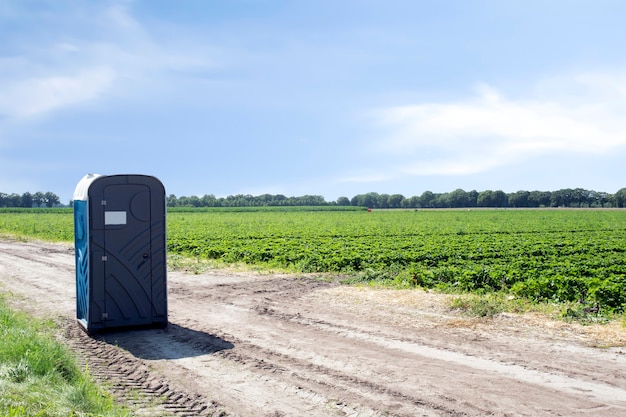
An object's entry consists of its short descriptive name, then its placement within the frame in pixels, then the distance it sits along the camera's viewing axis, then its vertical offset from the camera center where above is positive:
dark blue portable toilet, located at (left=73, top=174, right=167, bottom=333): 9.36 -0.70
